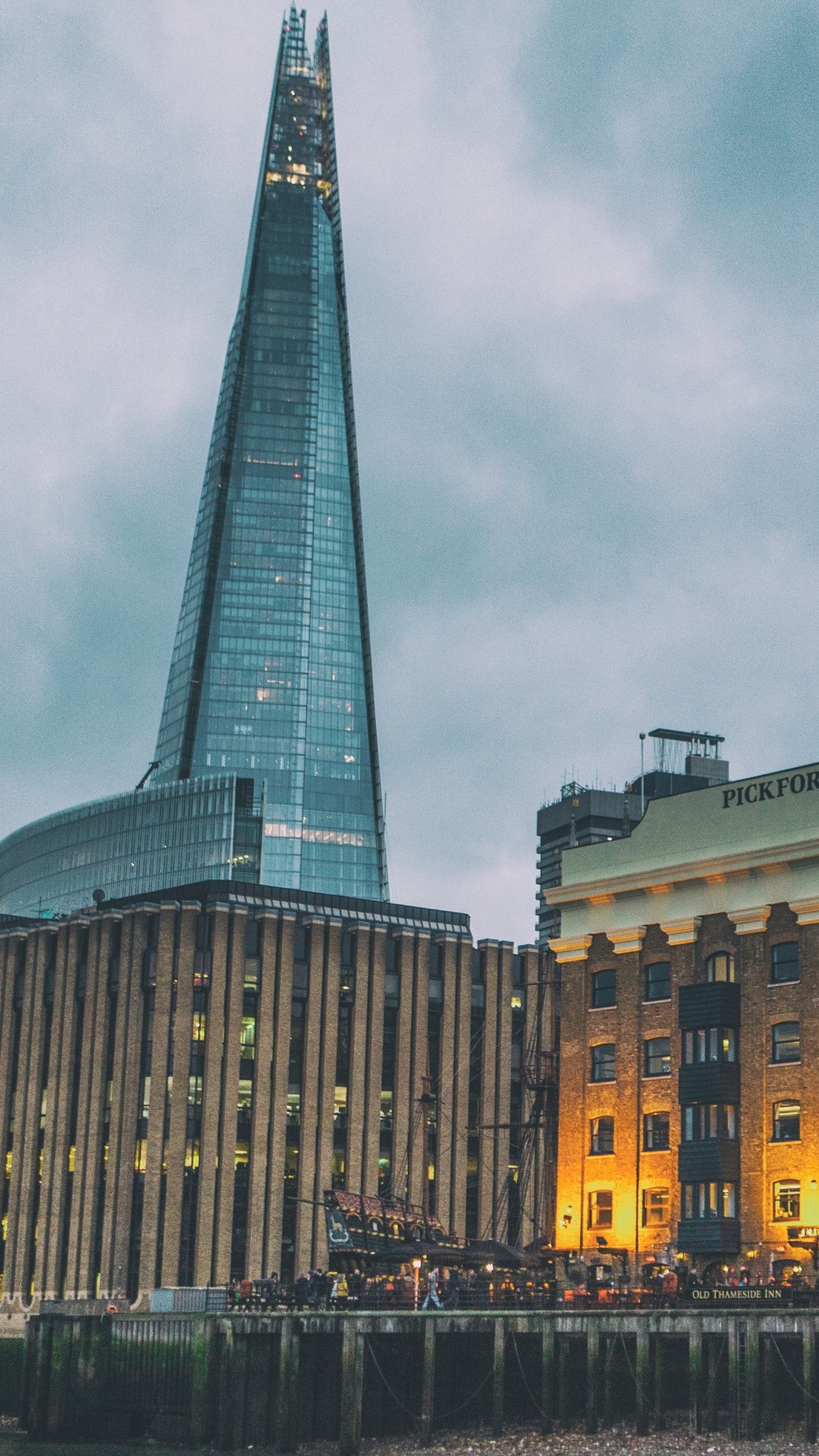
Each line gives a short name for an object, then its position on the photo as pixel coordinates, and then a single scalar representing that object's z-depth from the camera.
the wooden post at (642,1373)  59.09
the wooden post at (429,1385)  63.84
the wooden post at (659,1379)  59.38
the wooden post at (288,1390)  66.56
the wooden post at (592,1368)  60.25
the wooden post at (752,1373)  56.88
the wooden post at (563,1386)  61.44
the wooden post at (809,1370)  55.59
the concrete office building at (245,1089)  122.56
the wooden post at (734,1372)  57.44
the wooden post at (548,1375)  61.22
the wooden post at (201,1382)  68.94
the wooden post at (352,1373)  64.69
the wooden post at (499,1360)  62.41
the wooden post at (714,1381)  58.16
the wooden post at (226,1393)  68.12
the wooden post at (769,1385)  57.17
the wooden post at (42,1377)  77.25
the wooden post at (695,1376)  57.88
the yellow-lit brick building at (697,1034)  73.06
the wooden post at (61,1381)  76.25
